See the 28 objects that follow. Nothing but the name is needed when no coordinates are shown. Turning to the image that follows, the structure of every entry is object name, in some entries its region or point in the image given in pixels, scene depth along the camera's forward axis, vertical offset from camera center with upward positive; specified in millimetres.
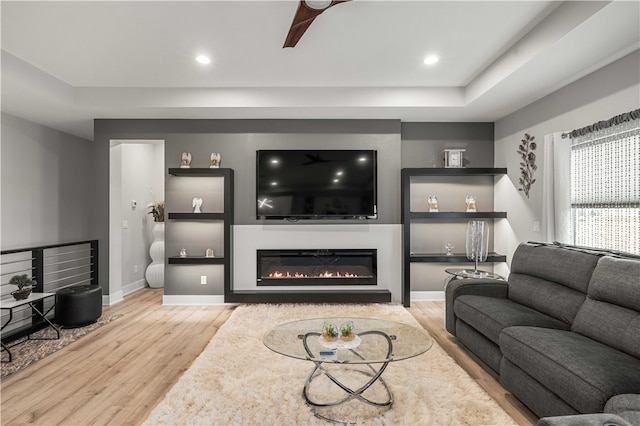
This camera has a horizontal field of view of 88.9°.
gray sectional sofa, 1606 -769
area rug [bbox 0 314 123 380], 2676 -1253
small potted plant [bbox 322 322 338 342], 2096 -783
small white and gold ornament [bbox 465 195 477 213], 4492 +114
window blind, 2637 +211
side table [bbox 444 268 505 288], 3363 -657
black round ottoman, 3523 -1027
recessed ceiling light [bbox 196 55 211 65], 3104 +1484
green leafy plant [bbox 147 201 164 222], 5176 +28
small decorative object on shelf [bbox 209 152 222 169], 4320 +699
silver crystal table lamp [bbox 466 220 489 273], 3531 -302
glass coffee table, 1953 -858
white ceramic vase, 5266 -773
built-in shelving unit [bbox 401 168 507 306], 4285 -37
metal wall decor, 3799 +596
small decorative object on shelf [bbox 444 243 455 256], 4544 -491
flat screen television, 4309 +391
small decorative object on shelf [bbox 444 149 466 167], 4453 +755
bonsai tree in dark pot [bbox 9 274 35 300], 3100 -712
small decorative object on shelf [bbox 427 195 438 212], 4527 +115
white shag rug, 1927 -1215
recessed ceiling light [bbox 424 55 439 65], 3143 +1497
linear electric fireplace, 4406 -717
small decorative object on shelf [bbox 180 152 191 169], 4312 +700
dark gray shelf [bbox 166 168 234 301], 4227 -57
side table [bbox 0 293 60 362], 2869 -830
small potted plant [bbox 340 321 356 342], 2109 -785
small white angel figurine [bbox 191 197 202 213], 4398 +117
